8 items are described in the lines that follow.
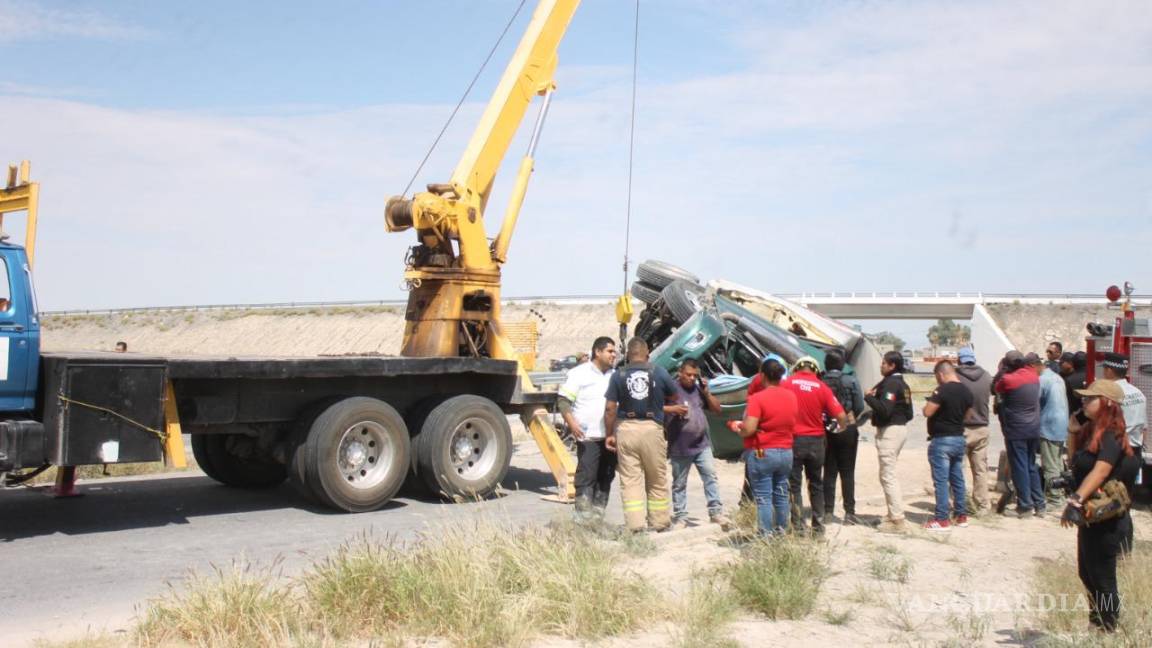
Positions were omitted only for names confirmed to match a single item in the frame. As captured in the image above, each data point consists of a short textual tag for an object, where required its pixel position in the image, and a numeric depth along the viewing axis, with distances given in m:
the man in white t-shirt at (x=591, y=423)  9.53
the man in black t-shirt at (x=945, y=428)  9.91
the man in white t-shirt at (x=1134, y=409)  9.45
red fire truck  11.13
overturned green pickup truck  15.42
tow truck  8.95
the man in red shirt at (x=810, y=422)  8.82
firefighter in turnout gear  8.85
